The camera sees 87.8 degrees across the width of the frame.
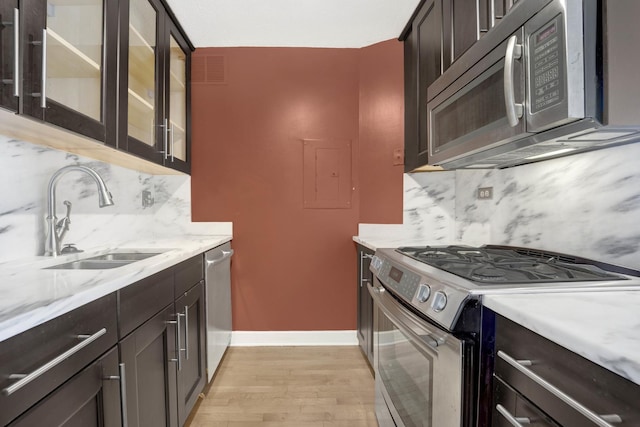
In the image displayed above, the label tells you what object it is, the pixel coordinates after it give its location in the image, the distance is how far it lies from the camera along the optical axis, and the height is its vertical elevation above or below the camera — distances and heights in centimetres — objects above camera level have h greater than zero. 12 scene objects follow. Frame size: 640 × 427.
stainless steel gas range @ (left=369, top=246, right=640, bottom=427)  86 -32
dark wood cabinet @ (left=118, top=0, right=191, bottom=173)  151 +73
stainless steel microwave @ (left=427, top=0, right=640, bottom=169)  82 +37
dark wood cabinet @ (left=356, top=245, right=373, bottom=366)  213 -64
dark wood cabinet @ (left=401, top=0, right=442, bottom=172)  185 +89
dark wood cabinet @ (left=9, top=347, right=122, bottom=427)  68 -44
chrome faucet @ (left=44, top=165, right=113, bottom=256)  135 +2
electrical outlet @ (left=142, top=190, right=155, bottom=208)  245 +11
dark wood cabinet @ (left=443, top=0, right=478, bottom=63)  142 +86
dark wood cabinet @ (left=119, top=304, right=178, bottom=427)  104 -57
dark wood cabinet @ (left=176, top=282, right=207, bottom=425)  153 -71
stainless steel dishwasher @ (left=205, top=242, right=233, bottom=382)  199 -59
